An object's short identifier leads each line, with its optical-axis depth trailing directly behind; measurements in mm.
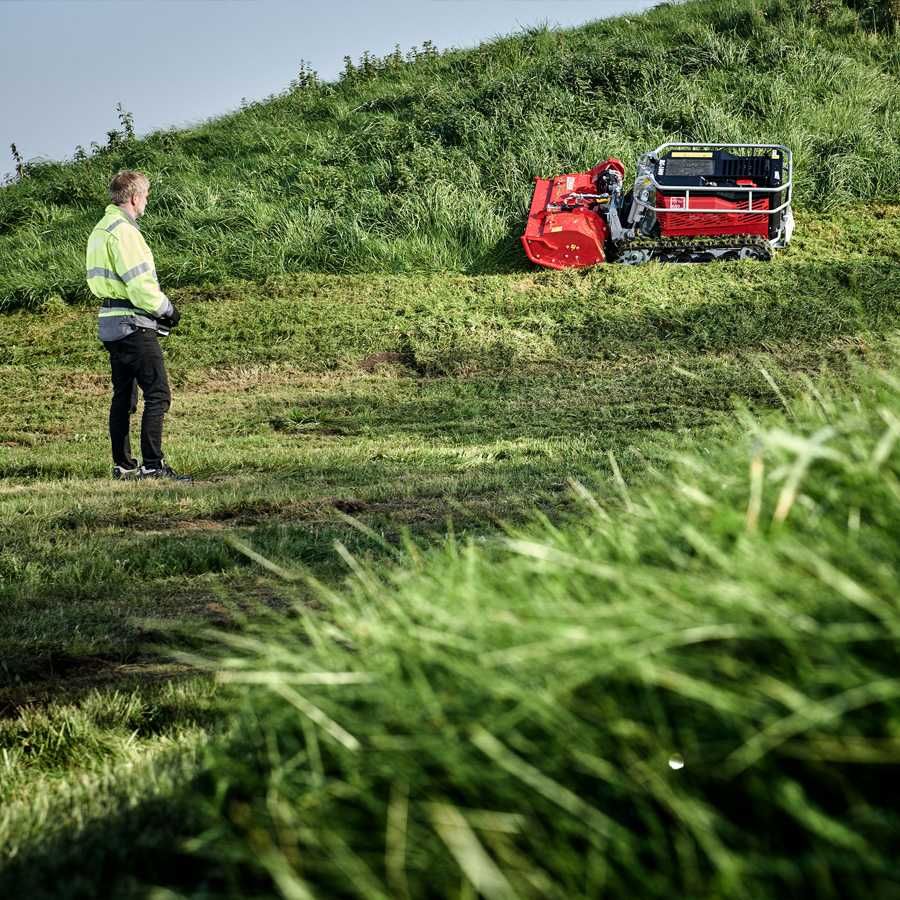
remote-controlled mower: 12219
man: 7422
